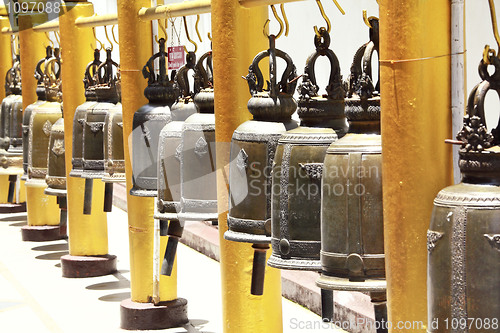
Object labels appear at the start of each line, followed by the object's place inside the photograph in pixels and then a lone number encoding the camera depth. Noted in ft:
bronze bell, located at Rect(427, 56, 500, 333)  11.56
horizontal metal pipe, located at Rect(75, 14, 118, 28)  30.08
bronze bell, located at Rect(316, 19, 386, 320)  14.38
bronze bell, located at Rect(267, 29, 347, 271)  15.68
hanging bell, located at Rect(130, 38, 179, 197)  24.18
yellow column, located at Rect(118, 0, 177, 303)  27.86
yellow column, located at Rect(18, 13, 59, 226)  42.82
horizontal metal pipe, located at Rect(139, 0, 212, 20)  23.01
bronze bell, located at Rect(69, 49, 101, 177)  30.11
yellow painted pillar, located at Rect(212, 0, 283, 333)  20.67
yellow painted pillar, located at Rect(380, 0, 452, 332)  13.67
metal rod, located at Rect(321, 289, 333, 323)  16.72
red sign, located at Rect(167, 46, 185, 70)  24.36
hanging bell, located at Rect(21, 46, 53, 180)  36.98
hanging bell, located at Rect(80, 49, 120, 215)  29.19
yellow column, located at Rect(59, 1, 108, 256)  35.50
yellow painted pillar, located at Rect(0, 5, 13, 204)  51.48
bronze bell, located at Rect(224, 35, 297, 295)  17.42
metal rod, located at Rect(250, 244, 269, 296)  18.28
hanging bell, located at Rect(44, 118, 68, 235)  34.81
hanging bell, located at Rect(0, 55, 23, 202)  42.59
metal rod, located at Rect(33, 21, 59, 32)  38.72
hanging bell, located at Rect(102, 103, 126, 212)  28.32
